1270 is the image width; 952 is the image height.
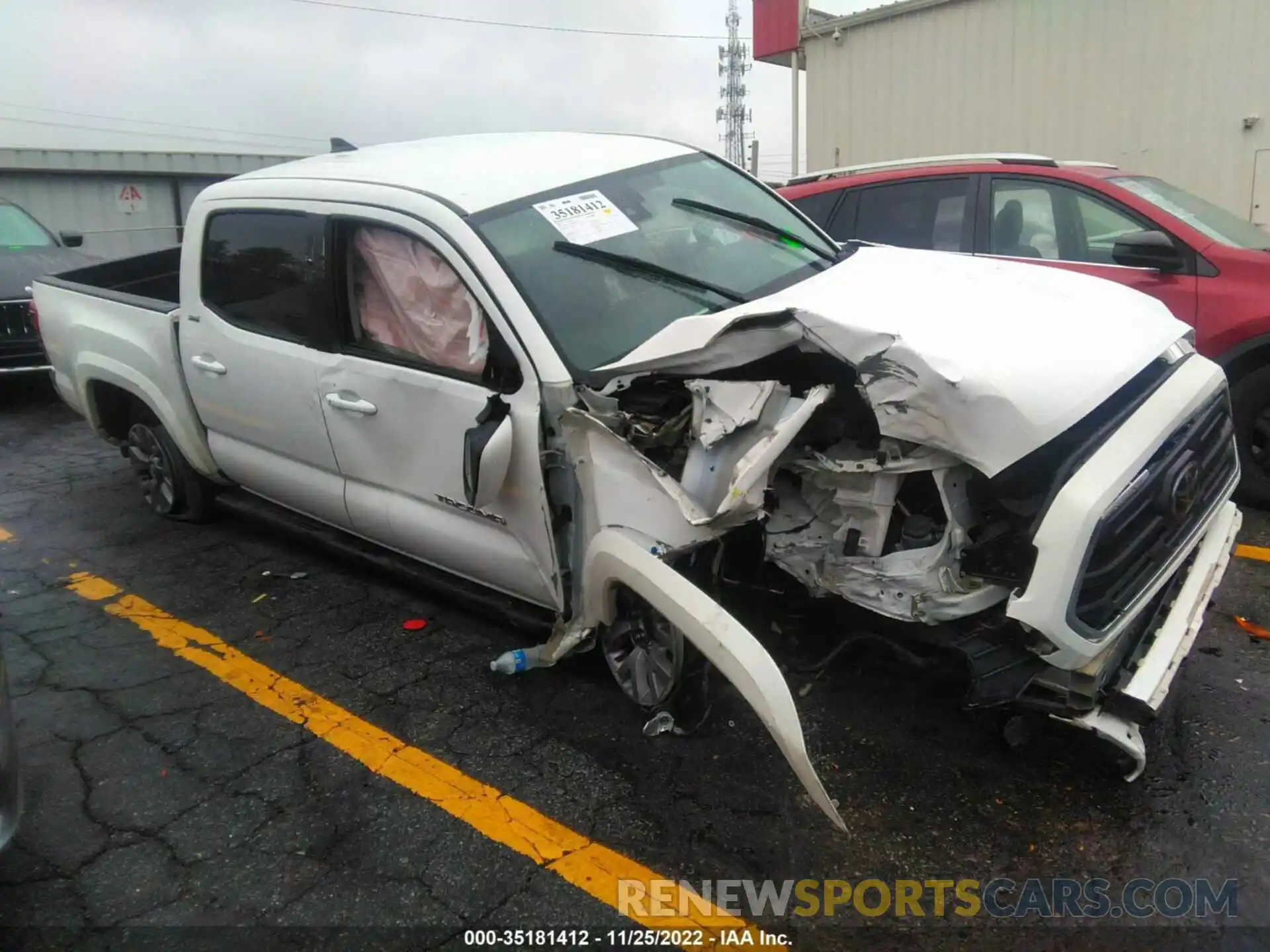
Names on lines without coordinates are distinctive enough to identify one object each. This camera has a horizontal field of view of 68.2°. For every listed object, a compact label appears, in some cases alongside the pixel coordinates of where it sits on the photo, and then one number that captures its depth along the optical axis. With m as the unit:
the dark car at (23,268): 7.97
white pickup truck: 2.38
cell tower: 42.06
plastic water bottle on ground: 3.25
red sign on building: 11.41
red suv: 4.50
